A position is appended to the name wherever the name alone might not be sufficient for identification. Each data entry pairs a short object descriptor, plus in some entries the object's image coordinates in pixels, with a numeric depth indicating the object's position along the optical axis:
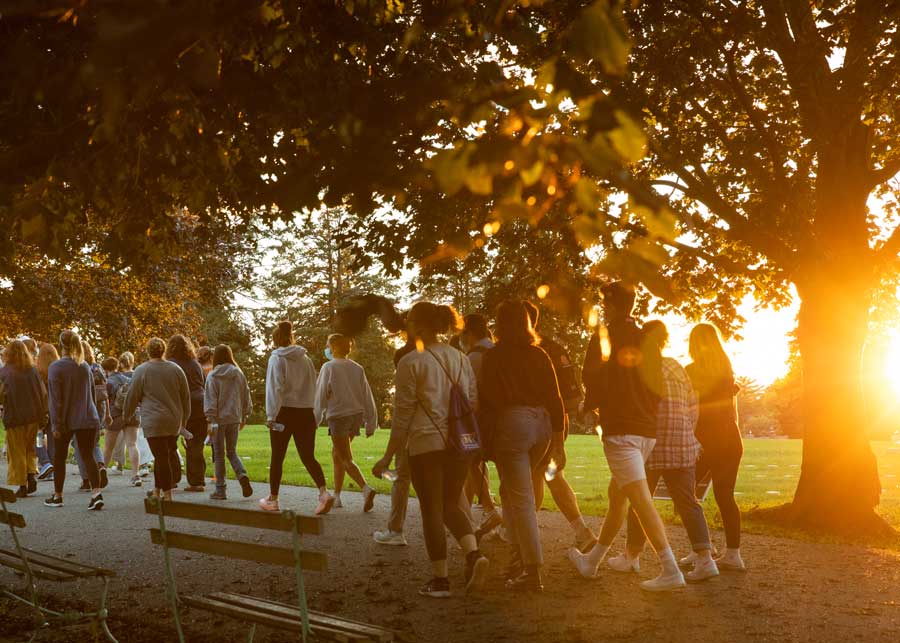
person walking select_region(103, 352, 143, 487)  15.59
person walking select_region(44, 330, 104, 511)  12.70
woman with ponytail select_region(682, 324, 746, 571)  8.16
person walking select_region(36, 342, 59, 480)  14.17
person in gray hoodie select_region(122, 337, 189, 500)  11.93
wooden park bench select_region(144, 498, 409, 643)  4.23
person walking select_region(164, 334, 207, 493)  13.95
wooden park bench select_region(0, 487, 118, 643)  5.54
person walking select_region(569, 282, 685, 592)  7.29
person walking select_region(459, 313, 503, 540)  9.02
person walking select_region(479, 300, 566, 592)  7.25
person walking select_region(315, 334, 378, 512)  11.65
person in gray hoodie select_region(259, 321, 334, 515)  11.82
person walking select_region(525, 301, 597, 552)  8.65
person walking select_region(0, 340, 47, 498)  13.57
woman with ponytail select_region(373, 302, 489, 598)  7.01
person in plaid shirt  7.64
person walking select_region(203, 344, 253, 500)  13.25
